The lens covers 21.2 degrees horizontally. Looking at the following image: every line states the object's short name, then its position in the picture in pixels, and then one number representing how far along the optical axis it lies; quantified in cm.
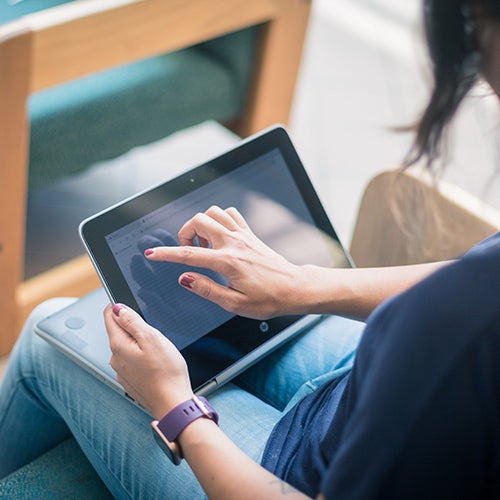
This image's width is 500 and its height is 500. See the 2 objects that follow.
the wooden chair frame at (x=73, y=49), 146
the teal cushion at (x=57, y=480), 115
